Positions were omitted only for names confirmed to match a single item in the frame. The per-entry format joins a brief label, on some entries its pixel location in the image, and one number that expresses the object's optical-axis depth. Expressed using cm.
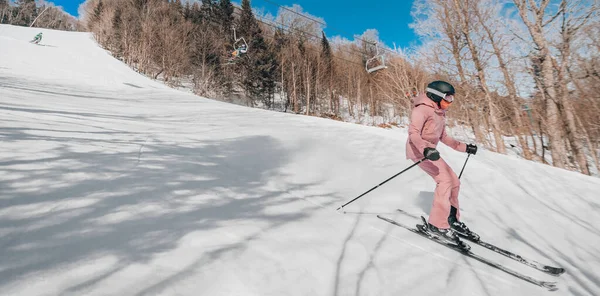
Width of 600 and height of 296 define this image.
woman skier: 277
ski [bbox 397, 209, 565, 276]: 237
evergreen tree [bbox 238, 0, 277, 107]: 3438
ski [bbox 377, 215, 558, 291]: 221
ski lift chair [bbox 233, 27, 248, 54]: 1331
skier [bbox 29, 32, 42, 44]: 2441
